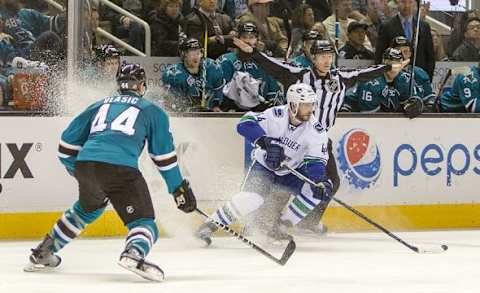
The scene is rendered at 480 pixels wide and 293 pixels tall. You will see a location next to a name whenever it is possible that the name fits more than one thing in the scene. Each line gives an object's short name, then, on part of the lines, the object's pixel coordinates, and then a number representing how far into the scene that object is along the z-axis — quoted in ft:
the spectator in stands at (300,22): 59.03
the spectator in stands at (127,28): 55.65
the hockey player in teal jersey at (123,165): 39.25
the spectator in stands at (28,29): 50.97
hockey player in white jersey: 49.53
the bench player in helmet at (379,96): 59.54
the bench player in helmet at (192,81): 55.24
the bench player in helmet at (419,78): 59.84
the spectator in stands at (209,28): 56.10
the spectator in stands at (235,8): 57.72
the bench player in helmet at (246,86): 56.56
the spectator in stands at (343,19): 60.04
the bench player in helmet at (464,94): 60.90
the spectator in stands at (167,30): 56.20
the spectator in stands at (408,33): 60.45
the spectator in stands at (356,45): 60.55
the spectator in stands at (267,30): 58.02
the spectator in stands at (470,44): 62.47
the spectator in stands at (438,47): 62.04
